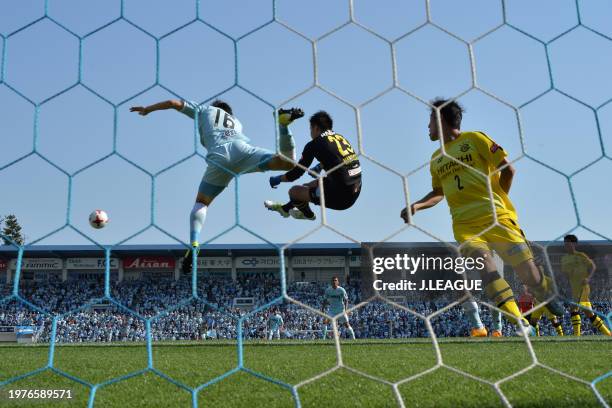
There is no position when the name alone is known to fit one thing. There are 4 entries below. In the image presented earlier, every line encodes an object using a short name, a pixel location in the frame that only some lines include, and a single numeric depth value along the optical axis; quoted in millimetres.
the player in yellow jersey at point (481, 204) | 3318
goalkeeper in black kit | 3955
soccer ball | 5663
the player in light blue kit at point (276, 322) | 15055
